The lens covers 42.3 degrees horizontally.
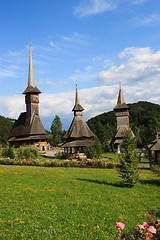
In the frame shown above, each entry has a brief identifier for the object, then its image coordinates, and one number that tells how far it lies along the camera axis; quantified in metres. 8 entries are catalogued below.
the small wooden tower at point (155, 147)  23.25
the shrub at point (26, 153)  28.47
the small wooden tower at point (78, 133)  33.22
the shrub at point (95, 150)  31.48
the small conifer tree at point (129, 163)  14.41
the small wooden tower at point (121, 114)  49.41
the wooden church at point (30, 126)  47.44
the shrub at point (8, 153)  29.86
